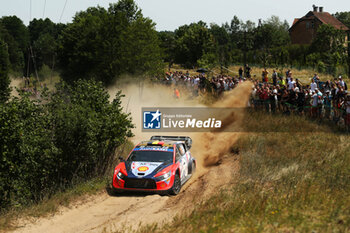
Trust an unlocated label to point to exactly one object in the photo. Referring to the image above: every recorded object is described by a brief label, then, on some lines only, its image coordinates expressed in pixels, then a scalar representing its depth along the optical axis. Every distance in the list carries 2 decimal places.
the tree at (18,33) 112.97
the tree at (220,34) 146.62
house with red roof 101.00
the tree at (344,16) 175.88
